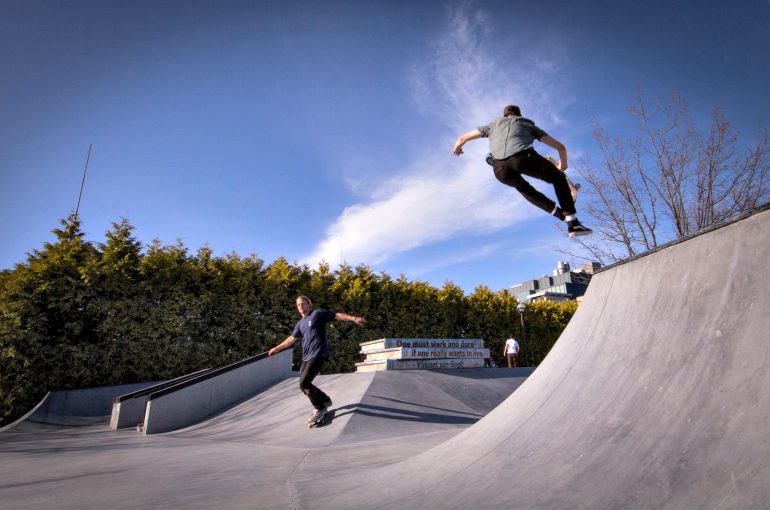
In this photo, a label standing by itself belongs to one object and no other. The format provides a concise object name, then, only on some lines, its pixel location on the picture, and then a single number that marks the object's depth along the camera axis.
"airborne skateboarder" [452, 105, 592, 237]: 3.61
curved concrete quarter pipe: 1.27
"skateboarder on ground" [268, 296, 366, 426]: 5.61
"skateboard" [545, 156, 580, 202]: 4.05
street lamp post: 17.01
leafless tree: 9.62
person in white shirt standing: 14.94
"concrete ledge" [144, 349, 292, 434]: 7.25
